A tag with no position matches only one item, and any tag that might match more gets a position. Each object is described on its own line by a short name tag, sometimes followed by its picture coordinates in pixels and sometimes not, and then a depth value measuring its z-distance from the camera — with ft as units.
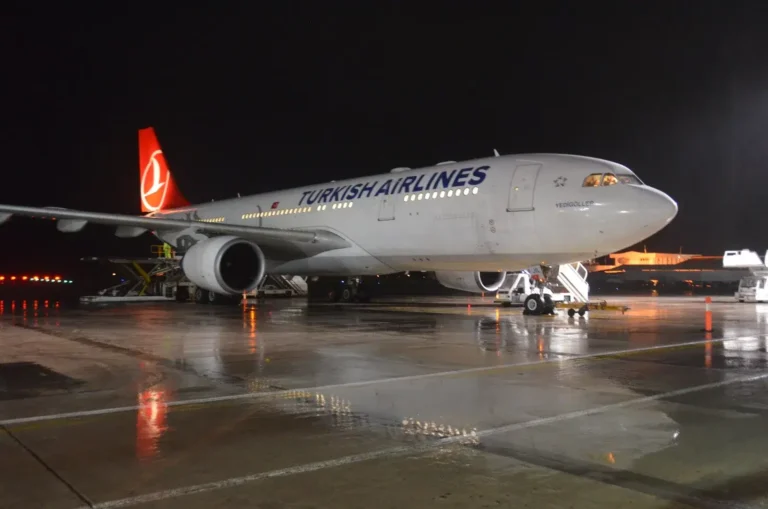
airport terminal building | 216.95
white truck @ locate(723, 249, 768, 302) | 91.04
